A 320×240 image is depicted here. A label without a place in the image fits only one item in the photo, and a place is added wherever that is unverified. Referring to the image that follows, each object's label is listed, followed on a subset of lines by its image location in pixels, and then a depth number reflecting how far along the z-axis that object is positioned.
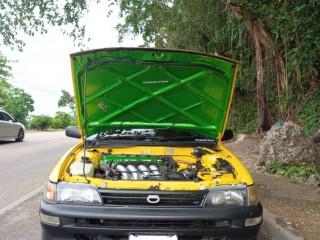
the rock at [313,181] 4.90
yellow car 2.17
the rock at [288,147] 5.67
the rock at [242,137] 9.85
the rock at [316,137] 7.15
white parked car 11.62
